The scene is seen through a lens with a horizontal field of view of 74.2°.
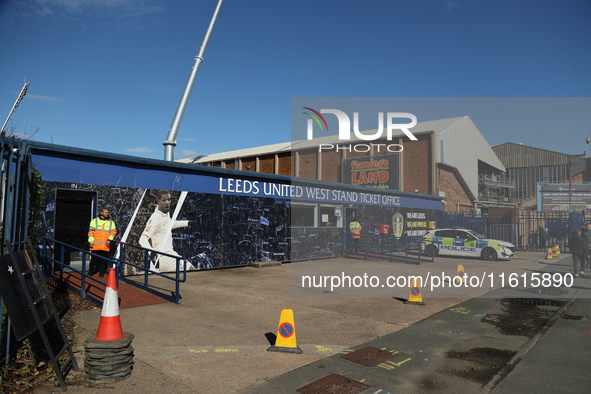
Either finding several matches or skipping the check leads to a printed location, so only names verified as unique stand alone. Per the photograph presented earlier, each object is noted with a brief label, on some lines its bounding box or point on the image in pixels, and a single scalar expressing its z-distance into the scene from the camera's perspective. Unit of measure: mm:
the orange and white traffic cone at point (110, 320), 4559
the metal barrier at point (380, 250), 17741
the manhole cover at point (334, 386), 4281
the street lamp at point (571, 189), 42625
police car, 18828
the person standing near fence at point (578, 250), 13562
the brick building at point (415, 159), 34438
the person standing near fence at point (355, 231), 19938
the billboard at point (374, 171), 36406
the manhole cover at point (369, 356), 5199
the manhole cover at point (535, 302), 9250
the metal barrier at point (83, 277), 8000
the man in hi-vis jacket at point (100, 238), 9344
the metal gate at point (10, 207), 4305
